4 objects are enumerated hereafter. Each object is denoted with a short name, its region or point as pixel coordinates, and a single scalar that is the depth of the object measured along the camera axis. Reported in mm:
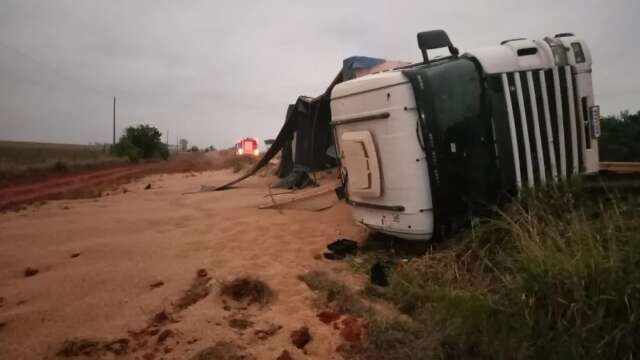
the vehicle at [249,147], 30700
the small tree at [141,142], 40469
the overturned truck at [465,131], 3350
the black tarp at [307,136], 8320
